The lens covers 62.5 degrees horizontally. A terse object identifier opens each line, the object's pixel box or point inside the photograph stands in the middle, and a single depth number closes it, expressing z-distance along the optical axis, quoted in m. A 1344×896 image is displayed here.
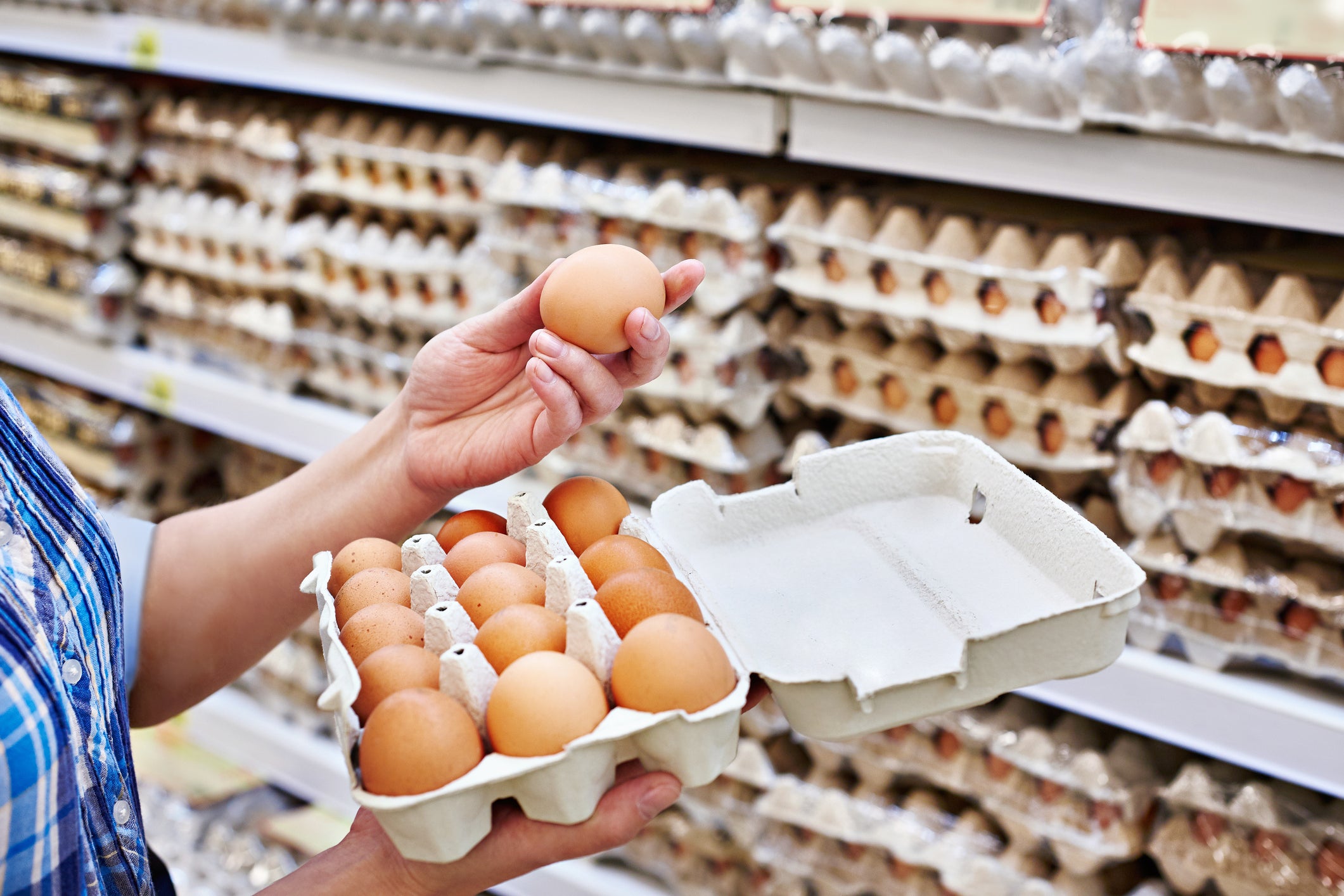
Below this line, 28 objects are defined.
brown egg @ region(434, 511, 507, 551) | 0.95
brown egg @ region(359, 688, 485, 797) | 0.67
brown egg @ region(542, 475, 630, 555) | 0.92
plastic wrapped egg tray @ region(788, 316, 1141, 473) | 1.39
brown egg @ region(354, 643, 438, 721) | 0.75
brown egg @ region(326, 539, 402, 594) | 0.89
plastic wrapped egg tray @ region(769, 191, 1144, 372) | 1.33
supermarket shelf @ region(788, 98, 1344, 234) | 1.15
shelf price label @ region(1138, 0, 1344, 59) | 1.09
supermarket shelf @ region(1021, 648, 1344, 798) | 1.24
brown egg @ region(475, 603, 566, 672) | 0.77
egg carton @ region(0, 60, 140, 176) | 2.25
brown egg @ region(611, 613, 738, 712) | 0.71
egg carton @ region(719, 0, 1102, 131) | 1.23
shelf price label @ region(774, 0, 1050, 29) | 1.25
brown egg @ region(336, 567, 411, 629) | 0.83
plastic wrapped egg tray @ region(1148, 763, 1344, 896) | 1.32
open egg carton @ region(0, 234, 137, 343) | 2.36
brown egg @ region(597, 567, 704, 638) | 0.79
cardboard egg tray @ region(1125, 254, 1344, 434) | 1.21
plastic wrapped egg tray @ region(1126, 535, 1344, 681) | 1.29
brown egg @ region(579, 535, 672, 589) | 0.85
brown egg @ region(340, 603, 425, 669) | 0.78
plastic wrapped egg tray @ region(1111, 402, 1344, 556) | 1.23
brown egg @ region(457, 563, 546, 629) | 0.82
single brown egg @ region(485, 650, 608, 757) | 0.70
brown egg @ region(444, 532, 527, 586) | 0.88
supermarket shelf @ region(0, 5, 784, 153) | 1.50
